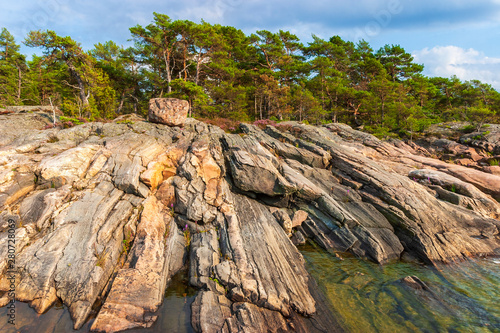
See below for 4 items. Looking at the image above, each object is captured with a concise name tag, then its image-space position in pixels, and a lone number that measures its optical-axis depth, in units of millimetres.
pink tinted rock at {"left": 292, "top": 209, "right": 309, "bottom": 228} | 14508
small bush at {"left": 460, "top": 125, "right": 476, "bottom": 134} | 34312
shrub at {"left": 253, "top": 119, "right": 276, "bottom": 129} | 30531
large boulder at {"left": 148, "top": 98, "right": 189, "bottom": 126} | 21592
